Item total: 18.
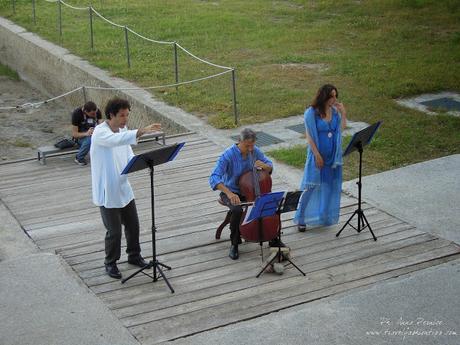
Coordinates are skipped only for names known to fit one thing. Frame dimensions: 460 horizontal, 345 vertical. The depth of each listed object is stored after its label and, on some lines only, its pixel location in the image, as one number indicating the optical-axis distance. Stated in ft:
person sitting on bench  42.70
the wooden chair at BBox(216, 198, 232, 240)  31.06
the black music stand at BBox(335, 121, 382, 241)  30.27
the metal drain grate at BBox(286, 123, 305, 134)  45.50
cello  29.37
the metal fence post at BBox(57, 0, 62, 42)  71.46
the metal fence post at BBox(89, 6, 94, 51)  67.28
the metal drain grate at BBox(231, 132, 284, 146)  43.61
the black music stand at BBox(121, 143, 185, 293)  26.35
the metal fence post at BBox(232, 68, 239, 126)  46.95
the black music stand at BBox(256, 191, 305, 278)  27.73
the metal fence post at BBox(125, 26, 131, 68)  60.08
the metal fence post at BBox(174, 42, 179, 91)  53.55
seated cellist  29.50
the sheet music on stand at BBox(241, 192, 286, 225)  27.37
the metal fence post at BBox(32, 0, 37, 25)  78.27
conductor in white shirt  26.91
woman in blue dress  31.40
